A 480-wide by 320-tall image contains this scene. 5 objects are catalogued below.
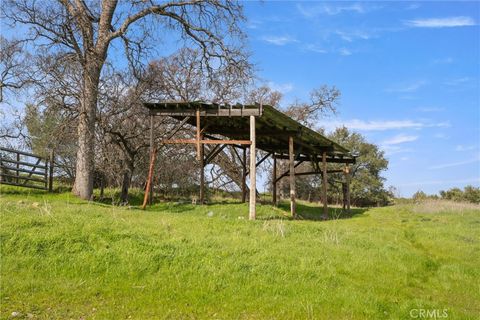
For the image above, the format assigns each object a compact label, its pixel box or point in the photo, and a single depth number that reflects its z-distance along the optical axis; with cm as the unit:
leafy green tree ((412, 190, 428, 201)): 3951
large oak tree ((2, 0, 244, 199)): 1484
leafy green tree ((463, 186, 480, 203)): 4349
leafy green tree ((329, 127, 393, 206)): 4266
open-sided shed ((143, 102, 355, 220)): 1333
